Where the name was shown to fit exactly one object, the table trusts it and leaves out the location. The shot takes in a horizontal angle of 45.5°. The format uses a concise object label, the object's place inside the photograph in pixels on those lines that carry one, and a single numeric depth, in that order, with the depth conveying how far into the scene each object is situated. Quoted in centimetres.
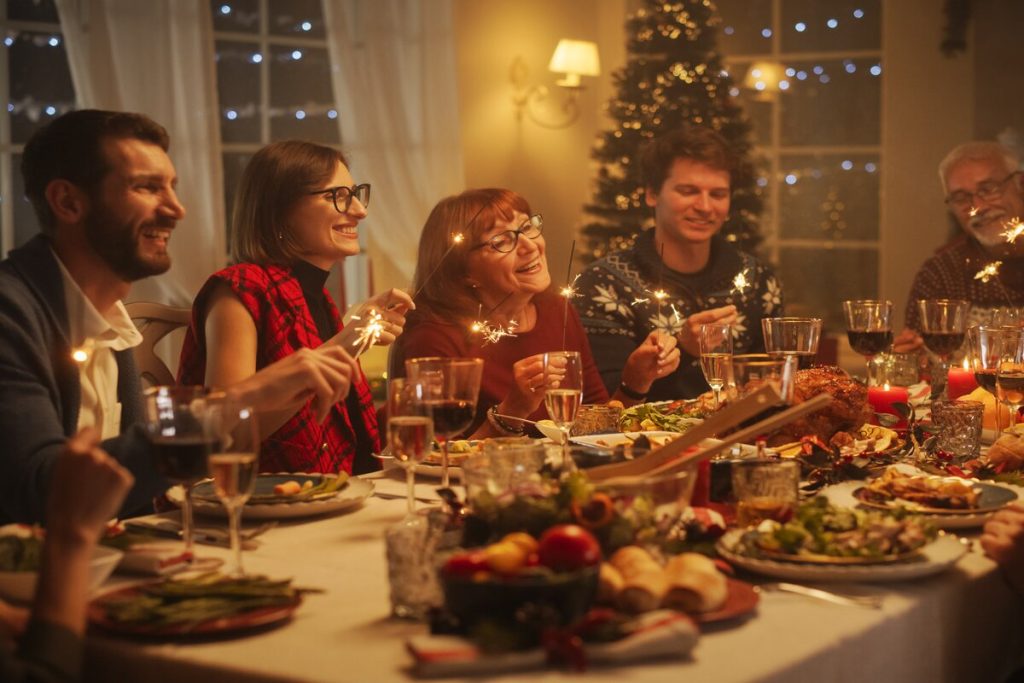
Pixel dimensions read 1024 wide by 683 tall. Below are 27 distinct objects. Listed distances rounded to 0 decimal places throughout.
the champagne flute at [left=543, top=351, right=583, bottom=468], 216
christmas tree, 620
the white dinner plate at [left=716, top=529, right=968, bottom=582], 146
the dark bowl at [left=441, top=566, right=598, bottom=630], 121
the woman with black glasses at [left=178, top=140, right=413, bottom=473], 264
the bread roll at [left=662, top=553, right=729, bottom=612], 132
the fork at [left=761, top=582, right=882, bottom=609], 140
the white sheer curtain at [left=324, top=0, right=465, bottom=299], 568
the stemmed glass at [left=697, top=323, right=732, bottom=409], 257
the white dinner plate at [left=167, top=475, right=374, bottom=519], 185
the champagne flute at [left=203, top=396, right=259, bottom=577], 149
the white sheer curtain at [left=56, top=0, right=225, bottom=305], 480
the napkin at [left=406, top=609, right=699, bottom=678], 117
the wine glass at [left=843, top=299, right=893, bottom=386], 298
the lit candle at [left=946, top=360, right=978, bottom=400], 302
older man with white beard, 459
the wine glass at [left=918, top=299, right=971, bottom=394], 301
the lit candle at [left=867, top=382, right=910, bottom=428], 290
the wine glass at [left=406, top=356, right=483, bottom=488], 177
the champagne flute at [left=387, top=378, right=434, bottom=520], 174
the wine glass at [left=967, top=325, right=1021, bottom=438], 242
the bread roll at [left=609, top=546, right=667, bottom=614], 129
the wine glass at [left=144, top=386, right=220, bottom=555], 151
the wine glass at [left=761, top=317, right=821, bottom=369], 269
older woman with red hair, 313
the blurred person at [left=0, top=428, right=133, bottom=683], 124
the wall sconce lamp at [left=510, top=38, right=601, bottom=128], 646
